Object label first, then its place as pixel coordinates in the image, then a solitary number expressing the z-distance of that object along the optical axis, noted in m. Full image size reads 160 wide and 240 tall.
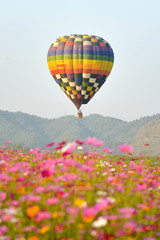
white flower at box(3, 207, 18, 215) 5.05
